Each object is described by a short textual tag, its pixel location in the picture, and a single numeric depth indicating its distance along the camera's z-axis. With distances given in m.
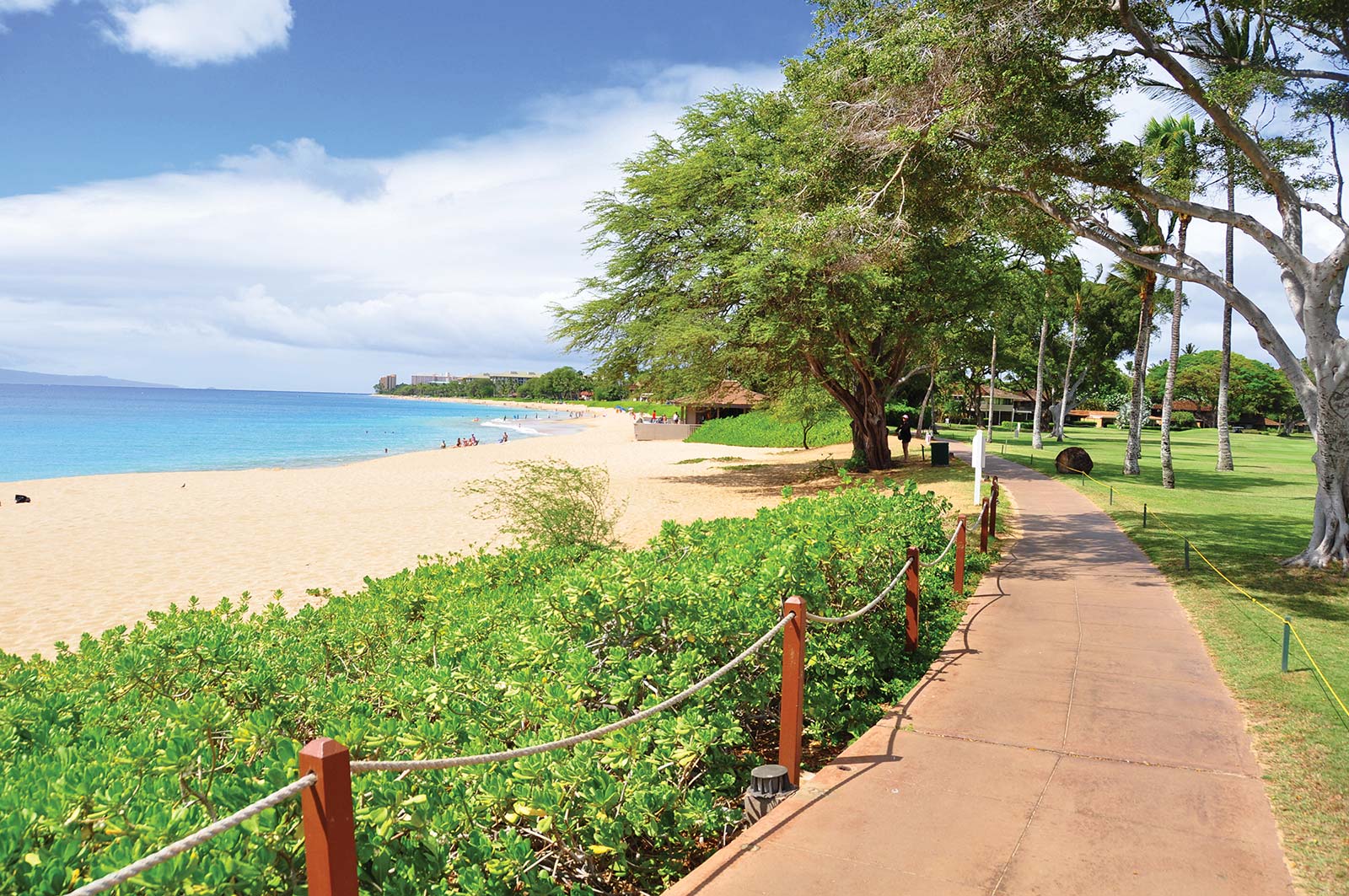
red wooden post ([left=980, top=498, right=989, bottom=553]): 12.70
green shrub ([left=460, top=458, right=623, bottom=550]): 12.27
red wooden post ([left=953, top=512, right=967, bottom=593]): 9.78
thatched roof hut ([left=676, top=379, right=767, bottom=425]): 46.75
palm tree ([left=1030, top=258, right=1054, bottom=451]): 38.41
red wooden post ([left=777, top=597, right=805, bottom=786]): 4.62
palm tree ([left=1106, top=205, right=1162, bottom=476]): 26.06
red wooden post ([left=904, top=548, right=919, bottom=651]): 7.37
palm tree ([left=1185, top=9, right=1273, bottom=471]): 12.09
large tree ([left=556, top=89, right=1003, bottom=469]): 13.48
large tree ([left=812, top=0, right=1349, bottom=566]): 10.84
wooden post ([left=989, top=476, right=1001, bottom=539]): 13.84
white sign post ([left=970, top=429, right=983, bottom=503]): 15.28
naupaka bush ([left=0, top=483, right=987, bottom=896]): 2.43
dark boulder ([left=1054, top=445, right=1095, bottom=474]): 26.39
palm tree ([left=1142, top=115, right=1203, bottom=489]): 14.61
